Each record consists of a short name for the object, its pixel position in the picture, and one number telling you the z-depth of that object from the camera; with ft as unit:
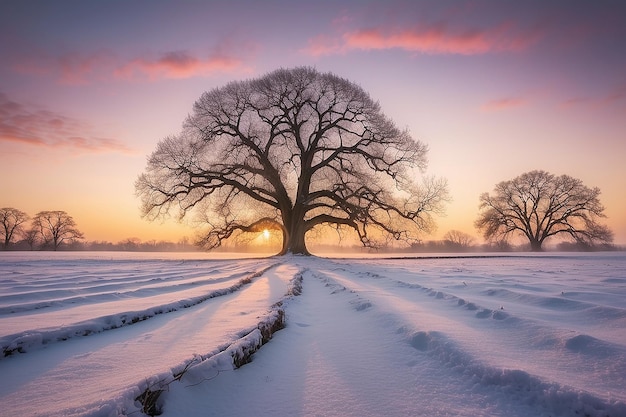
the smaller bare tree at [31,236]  185.37
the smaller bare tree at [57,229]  184.24
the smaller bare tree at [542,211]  103.19
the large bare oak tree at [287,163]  56.70
